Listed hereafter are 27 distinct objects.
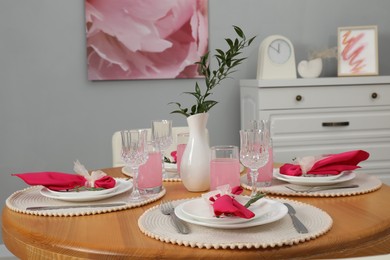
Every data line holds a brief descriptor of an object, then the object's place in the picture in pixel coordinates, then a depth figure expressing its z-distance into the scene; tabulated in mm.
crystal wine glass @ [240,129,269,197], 1474
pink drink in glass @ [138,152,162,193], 1598
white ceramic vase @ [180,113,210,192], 1639
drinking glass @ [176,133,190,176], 1831
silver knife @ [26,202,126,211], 1452
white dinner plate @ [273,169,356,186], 1620
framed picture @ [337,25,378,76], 3586
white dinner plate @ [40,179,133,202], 1491
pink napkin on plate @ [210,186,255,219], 1185
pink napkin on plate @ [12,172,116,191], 1578
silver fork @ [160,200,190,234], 1214
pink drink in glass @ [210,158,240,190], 1549
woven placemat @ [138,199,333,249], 1105
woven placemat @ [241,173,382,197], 1548
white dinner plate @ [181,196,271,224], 1202
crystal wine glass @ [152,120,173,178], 1801
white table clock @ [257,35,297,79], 3479
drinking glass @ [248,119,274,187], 1667
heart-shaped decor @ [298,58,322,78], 3596
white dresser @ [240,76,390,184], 3318
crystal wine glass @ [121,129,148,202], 1496
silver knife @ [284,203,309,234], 1183
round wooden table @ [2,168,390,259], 1094
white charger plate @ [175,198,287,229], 1184
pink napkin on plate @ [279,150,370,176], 1702
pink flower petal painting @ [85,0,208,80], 3543
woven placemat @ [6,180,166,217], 1410
